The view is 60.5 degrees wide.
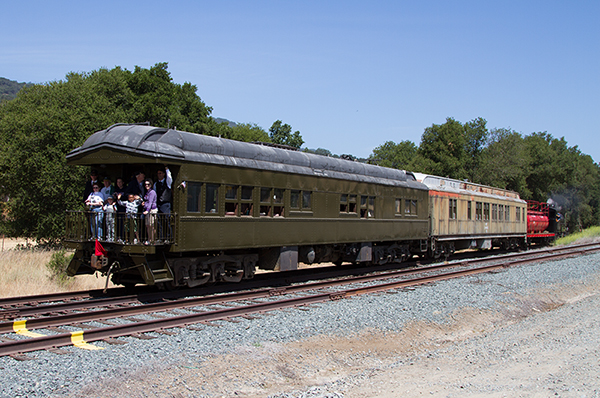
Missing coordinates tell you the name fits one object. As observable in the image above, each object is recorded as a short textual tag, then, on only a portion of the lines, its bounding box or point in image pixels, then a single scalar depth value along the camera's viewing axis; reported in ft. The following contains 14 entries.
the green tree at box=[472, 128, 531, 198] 173.58
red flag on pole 34.94
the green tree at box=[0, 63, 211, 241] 79.71
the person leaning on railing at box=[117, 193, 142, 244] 34.42
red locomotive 107.34
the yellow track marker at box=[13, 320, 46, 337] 25.90
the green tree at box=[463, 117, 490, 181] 175.42
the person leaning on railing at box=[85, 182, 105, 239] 35.88
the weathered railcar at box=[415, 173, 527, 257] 70.08
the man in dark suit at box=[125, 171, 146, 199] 36.15
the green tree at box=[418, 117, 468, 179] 164.04
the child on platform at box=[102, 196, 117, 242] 35.36
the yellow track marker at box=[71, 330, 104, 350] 23.79
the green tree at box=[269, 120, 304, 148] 221.70
